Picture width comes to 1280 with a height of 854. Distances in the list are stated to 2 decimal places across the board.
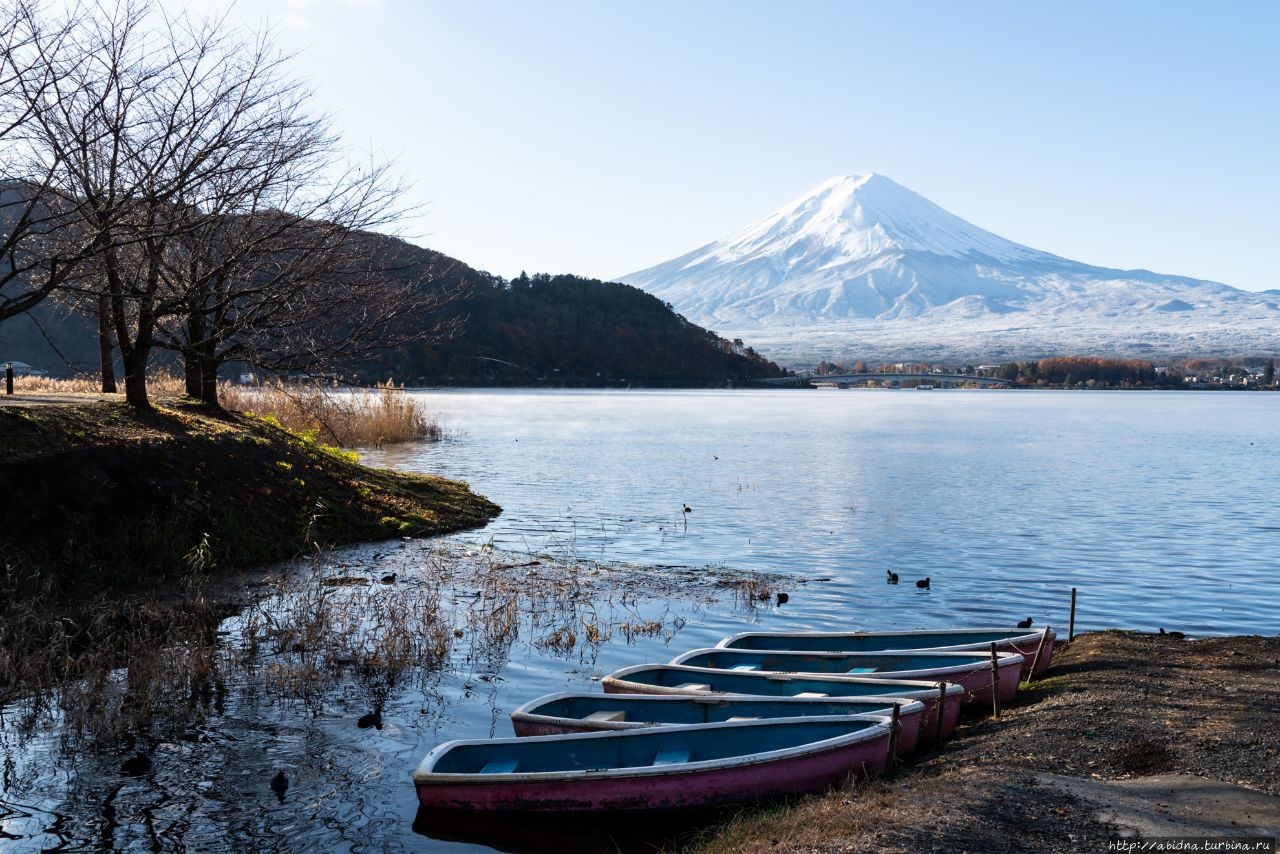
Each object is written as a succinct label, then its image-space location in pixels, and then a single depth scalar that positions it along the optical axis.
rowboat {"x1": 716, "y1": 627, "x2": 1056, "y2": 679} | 12.79
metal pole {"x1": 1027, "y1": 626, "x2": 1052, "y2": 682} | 11.95
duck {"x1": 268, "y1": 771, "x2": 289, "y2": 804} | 8.98
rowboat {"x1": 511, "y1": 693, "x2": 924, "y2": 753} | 9.30
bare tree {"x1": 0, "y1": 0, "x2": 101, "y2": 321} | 12.33
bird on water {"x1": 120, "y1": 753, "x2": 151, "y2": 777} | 9.19
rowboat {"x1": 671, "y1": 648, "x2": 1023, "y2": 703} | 10.98
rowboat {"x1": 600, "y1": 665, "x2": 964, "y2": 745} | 9.81
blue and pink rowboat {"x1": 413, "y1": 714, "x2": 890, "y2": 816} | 8.30
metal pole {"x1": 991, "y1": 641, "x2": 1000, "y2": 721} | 10.39
